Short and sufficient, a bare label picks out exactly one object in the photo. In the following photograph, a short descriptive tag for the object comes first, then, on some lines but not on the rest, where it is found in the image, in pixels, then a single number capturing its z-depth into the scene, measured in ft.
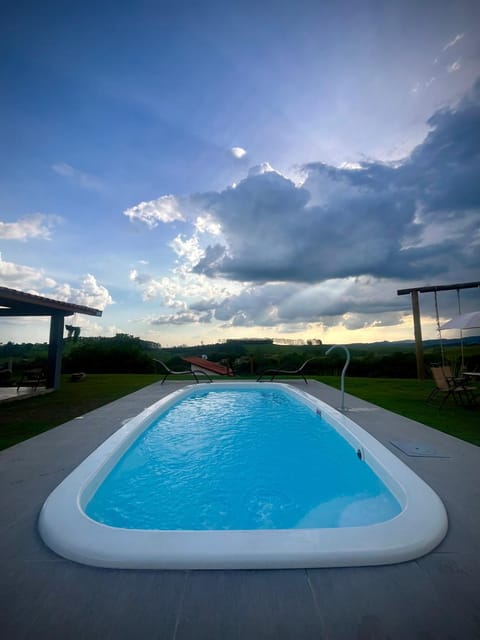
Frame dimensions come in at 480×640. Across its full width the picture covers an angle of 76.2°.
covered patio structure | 26.67
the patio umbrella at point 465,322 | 20.90
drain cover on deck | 10.41
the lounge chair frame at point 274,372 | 27.17
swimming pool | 5.24
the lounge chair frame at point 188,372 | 28.12
